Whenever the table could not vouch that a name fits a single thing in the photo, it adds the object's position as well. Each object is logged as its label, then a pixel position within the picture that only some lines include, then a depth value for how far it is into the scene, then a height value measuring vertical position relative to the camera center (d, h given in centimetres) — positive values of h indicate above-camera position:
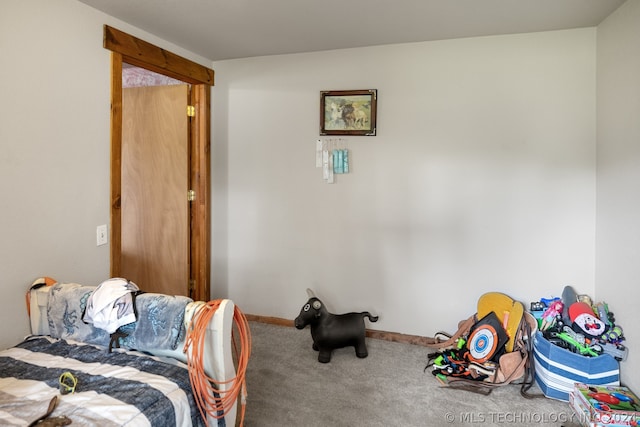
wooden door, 335 +25
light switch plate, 242 -14
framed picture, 309 +81
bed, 134 -64
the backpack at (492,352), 245 -91
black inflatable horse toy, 276 -82
